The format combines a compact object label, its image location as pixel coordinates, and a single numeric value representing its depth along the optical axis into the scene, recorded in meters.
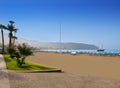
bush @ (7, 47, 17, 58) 13.78
